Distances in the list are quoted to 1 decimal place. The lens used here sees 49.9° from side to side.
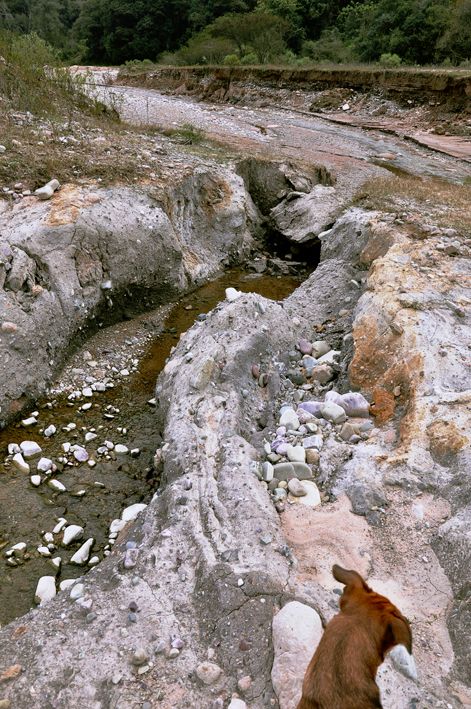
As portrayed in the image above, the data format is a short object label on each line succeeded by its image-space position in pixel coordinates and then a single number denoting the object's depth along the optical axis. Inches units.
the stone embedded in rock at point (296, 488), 164.7
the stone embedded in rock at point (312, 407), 205.0
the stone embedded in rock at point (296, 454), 178.2
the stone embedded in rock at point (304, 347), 255.0
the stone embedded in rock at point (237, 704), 107.9
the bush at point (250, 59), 1355.8
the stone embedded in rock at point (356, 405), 196.9
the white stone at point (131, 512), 195.4
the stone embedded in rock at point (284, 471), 171.6
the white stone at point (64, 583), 167.9
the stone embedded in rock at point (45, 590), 165.7
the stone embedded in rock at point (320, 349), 255.4
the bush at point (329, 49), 1300.7
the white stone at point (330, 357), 241.2
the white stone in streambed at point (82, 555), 181.9
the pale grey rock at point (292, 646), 108.7
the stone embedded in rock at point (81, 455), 226.2
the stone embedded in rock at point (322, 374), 231.1
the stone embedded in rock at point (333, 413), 195.3
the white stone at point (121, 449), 233.1
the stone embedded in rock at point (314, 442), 183.2
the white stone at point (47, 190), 309.1
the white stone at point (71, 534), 188.8
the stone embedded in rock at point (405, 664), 108.6
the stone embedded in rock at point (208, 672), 113.4
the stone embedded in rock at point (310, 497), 161.8
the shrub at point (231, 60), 1358.3
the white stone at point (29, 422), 243.0
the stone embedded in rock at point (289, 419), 198.5
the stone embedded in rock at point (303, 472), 171.8
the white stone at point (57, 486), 210.2
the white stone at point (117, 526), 193.2
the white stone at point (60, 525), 192.2
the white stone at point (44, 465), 217.8
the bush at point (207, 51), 1525.6
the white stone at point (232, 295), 266.9
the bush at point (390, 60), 1035.6
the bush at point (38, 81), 433.7
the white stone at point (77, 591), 137.4
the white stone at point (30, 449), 224.9
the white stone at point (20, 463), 217.3
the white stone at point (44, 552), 183.2
